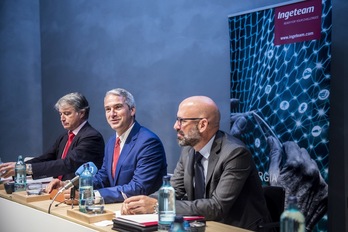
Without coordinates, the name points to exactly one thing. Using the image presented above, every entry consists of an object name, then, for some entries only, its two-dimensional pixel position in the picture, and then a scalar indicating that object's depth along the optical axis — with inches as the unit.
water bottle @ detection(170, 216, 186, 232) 54.7
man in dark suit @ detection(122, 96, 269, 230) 83.1
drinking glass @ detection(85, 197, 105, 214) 84.7
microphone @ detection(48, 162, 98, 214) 93.0
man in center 109.7
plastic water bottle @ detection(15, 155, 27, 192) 117.2
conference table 78.7
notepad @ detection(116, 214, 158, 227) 72.8
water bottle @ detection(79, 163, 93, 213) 87.4
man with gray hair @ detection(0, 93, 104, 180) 132.5
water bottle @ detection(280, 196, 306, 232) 54.4
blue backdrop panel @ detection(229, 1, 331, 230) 118.6
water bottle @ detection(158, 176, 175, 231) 72.7
